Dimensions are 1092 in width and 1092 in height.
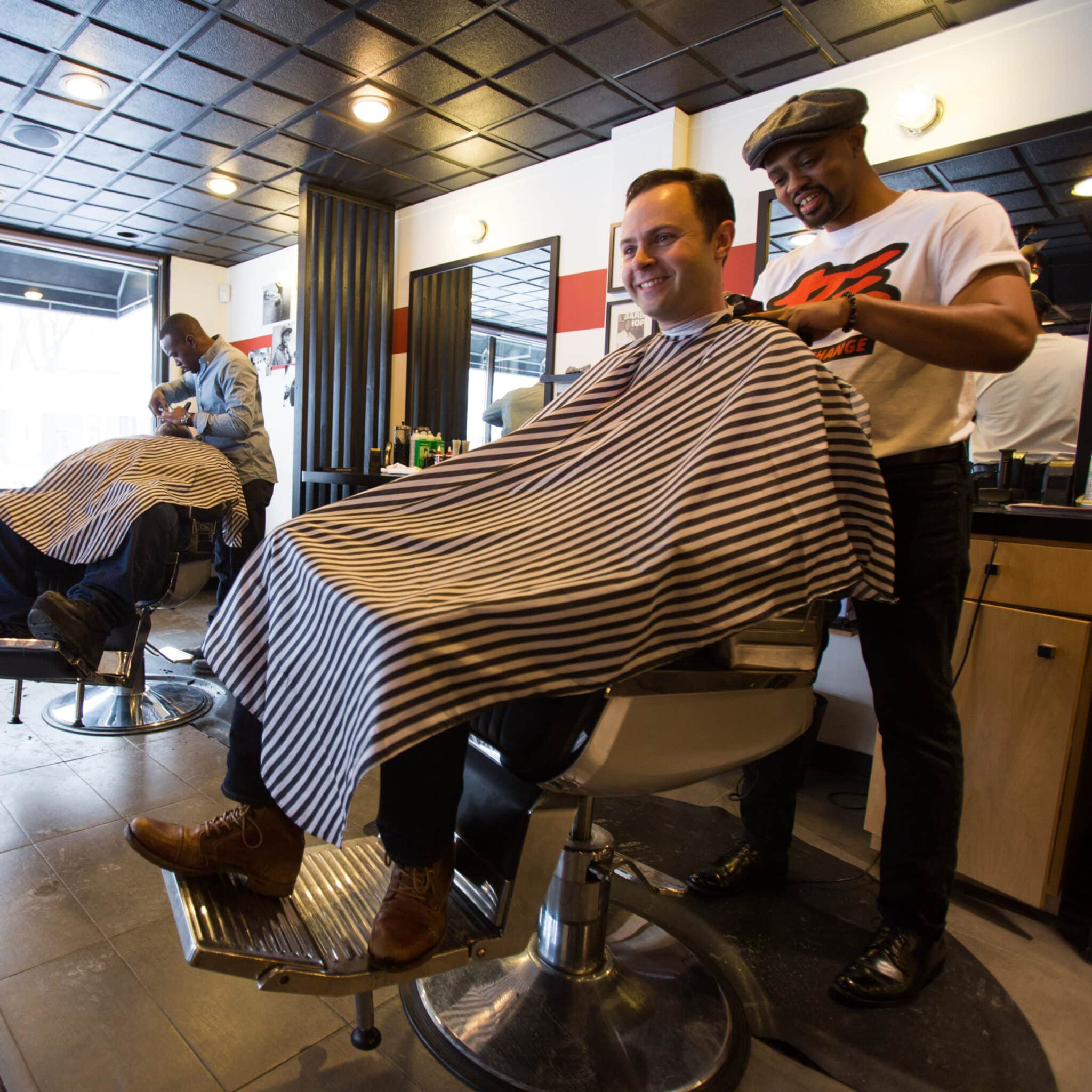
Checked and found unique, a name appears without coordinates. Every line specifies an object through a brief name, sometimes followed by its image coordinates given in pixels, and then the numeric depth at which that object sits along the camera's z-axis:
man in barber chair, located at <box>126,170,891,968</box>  0.83
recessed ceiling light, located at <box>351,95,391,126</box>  3.39
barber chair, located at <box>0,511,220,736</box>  2.20
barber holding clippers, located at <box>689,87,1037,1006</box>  1.34
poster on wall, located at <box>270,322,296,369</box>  5.65
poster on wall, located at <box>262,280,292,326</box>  5.74
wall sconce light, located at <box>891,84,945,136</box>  2.60
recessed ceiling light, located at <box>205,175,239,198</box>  4.49
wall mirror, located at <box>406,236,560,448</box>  3.88
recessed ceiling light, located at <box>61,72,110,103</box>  3.33
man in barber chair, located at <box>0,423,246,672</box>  2.19
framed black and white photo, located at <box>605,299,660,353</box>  3.43
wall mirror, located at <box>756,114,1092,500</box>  2.26
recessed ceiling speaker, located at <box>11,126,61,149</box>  3.90
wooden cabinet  1.60
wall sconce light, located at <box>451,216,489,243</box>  4.28
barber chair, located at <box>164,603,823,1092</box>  0.93
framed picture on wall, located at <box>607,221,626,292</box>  3.50
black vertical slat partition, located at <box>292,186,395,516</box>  4.58
